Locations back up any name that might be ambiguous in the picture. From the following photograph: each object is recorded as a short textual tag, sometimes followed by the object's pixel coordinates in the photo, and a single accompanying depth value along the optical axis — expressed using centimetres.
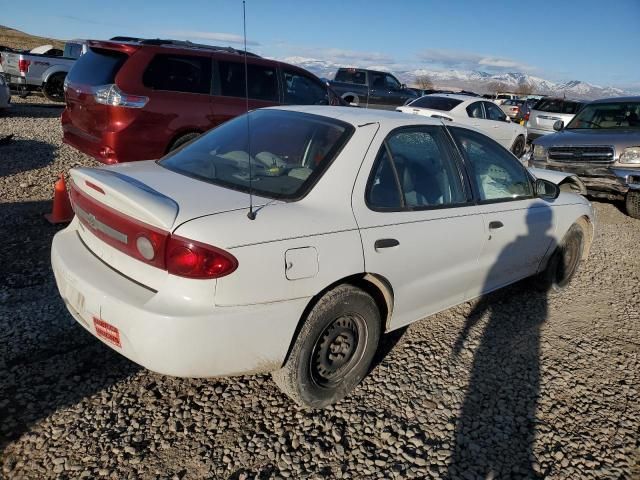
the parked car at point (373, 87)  1695
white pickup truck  1496
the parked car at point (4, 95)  1125
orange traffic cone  482
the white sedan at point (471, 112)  1138
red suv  554
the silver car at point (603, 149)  752
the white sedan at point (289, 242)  216
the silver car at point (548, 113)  1466
